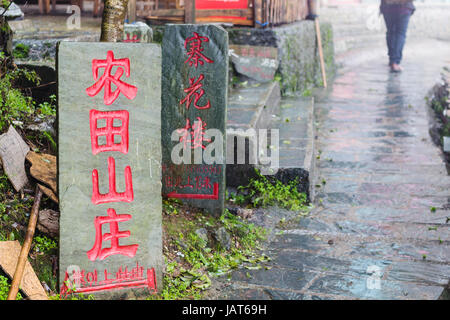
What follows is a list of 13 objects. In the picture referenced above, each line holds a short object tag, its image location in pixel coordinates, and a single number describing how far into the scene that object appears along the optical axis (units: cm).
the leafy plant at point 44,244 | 487
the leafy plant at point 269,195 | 711
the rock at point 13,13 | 678
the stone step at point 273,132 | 725
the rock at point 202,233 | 578
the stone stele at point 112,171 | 425
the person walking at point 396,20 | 1620
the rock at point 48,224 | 496
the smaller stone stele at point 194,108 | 605
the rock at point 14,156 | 534
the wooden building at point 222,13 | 1087
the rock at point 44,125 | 603
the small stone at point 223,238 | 585
